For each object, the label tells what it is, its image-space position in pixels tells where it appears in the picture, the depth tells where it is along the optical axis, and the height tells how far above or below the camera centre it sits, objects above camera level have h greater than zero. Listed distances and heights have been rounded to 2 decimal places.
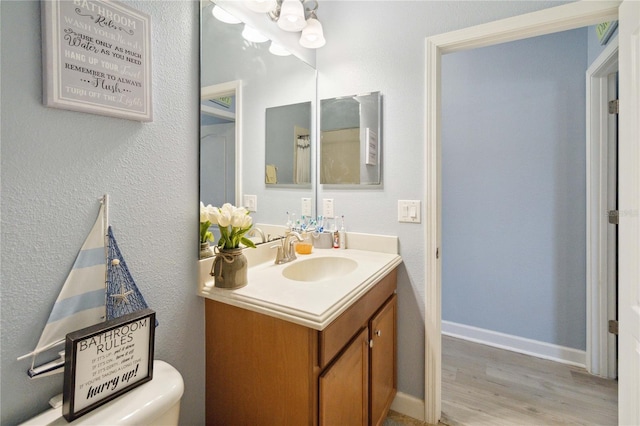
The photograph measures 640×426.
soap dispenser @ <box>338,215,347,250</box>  1.85 -0.17
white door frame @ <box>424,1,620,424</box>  1.43 +0.33
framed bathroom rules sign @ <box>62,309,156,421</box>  0.72 -0.38
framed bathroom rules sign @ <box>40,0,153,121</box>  0.77 +0.42
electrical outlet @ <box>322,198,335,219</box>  1.93 +0.02
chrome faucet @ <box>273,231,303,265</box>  1.53 -0.19
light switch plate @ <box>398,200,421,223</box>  1.67 +0.00
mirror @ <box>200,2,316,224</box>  1.23 +0.45
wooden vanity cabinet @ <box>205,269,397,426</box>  0.99 -0.56
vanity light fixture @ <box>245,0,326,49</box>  1.58 +1.02
